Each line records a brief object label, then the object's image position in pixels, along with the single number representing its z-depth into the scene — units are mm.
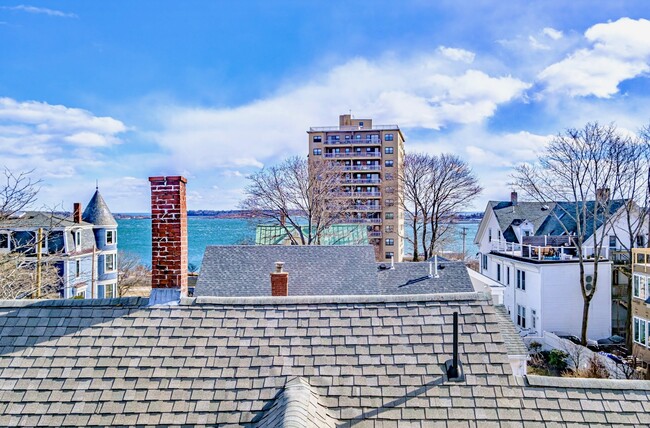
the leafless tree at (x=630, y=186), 21281
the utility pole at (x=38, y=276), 15442
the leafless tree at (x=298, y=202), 31328
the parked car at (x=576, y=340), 20094
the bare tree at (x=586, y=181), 21141
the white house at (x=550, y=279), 22078
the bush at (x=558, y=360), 16812
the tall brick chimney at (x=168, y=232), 5969
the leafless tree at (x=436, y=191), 36156
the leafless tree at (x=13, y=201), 14266
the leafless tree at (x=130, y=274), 32969
